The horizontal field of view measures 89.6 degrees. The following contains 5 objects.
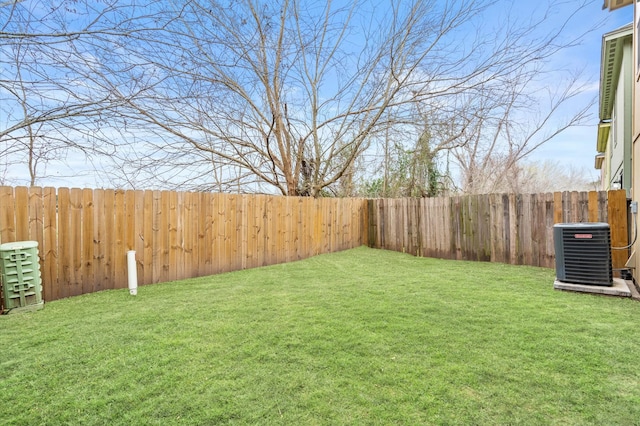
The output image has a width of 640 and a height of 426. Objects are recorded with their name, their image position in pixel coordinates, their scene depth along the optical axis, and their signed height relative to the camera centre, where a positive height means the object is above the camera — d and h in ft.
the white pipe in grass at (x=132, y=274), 13.66 -2.44
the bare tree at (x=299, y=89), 22.34 +9.68
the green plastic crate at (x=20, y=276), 11.02 -1.98
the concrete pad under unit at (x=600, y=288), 12.54 -3.41
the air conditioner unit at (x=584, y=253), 13.17 -2.08
